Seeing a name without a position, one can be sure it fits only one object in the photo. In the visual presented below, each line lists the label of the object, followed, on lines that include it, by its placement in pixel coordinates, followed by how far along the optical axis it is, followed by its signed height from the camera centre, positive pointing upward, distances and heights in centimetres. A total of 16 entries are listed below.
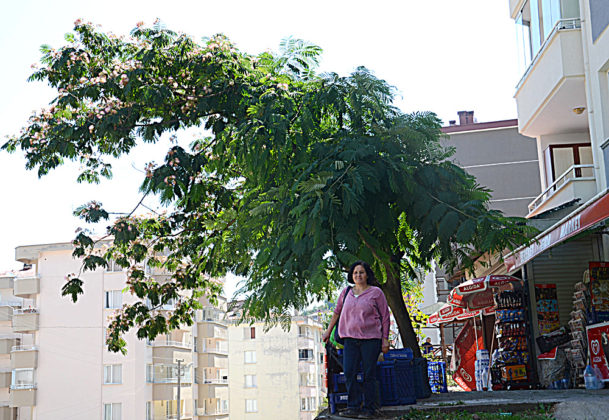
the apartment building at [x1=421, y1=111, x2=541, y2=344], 3494 +887
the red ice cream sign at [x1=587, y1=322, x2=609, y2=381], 1234 +14
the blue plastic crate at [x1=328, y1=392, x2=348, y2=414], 955 -43
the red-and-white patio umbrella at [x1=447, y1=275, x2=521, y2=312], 1598 +145
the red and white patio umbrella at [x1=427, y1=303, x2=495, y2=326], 2052 +122
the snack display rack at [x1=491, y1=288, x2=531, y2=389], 1579 +29
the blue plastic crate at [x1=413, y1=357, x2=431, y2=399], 1109 -25
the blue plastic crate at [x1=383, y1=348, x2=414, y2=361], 1002 +10
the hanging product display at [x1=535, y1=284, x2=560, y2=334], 1591 +99
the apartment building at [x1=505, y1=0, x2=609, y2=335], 1446 +527
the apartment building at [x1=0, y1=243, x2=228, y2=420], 6047 +110
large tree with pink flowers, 1089 +320
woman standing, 851 +29
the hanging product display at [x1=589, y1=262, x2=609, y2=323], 1352 +110
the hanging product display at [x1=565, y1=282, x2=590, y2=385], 1352 +32
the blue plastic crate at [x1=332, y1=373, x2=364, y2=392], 965 -19
